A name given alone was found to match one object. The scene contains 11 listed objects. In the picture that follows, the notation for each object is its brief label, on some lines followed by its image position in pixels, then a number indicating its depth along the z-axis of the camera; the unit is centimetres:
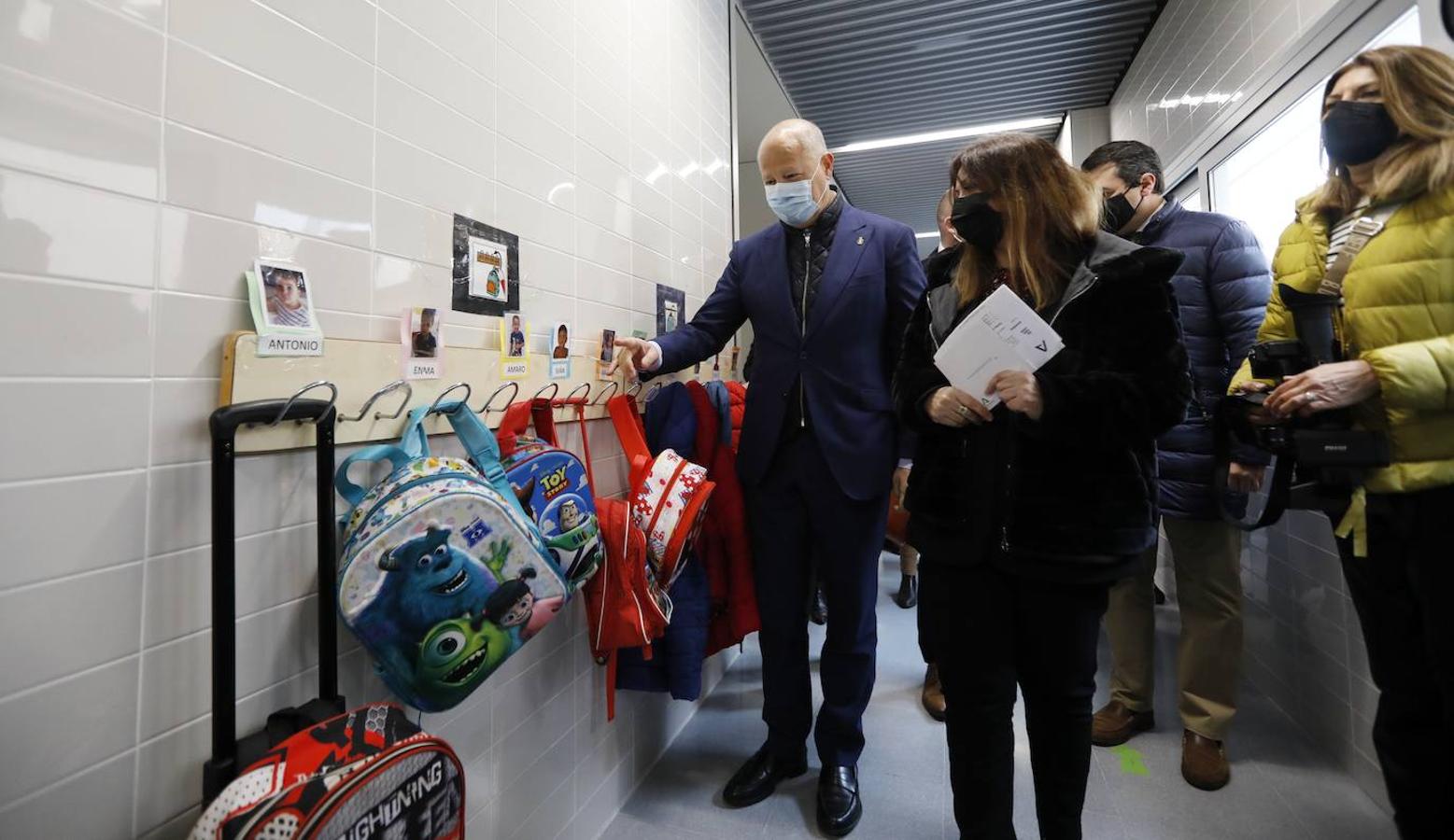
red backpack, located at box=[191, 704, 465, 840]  55
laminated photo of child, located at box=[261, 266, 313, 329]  75
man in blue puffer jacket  160
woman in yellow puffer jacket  98
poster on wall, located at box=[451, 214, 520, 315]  106
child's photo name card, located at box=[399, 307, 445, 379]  94
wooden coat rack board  71
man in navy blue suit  148
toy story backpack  103
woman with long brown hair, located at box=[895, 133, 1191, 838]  98
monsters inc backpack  74
